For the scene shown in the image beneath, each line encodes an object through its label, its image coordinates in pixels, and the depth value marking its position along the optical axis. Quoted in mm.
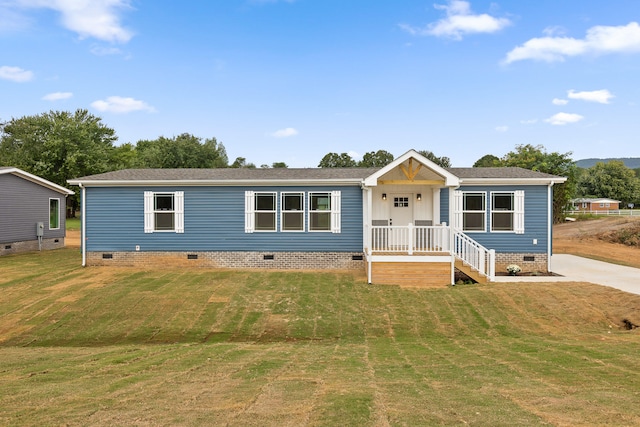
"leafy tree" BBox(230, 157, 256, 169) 66469
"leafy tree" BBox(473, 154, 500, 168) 65781
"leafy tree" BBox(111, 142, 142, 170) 44688
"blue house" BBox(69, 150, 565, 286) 13430
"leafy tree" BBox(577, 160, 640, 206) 62938
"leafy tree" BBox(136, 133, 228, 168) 50188
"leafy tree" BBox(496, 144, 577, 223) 34750
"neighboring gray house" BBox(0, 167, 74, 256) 17969
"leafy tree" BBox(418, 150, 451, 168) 64569
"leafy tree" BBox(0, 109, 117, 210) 39906
